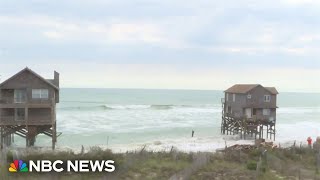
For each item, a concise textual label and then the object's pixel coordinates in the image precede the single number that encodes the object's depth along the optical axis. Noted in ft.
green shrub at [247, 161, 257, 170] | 80.43
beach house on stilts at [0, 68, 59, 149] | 117.70
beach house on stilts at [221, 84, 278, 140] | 165.27
